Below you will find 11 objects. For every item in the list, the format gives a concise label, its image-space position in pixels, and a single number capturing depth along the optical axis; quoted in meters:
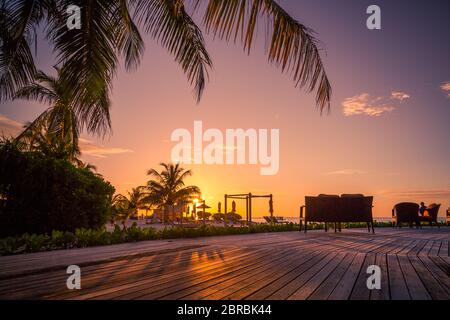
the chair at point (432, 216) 16.78
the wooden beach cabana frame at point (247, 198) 16.23
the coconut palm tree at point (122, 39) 3.61
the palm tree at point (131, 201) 31.98
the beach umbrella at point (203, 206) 22.33
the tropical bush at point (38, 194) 6.82
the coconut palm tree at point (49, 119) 8.67
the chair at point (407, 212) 15.46
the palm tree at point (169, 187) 31.39
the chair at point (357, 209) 10.17
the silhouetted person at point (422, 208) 18.55
